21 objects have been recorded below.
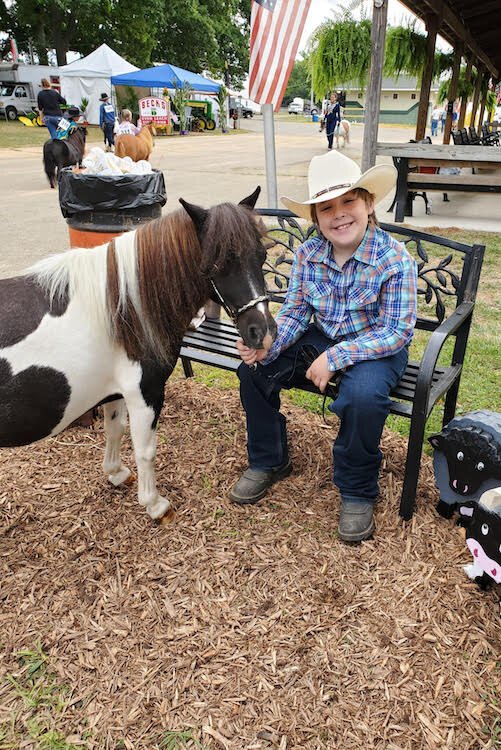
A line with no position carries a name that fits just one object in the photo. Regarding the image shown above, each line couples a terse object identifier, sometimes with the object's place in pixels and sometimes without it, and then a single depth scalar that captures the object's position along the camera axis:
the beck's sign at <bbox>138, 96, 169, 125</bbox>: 24.29
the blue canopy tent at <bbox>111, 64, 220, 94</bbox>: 26.12
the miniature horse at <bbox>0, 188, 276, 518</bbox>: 1.95
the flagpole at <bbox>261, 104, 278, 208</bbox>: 5.17
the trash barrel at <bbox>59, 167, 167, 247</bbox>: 3.72
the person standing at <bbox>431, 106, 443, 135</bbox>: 34.06
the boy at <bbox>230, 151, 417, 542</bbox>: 2.29
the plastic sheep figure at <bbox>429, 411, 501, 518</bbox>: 2.25
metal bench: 2.34
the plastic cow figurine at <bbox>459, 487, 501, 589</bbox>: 2.02
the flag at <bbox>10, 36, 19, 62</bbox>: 38.30
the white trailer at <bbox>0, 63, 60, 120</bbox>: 33.69
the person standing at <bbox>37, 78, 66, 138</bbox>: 13.04
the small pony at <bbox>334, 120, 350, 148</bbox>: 22.78
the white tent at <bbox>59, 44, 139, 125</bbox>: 28.23
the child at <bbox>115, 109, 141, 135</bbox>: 11.60
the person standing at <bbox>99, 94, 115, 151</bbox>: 19.70
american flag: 4.89
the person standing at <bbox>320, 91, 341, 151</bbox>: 19.31
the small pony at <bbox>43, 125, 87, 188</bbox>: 11.38
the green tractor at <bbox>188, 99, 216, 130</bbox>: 33.94
